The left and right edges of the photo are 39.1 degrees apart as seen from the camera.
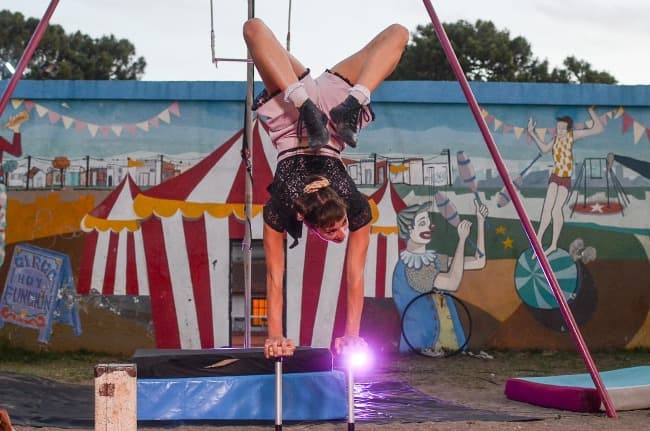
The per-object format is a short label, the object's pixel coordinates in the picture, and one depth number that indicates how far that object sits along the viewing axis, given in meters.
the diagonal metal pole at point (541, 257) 6.38
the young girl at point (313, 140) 5.12
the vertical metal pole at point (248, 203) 7.61
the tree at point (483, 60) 34.78
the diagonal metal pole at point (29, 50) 5.95
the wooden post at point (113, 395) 3.96
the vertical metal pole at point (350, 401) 5.11
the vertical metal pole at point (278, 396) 5.12
